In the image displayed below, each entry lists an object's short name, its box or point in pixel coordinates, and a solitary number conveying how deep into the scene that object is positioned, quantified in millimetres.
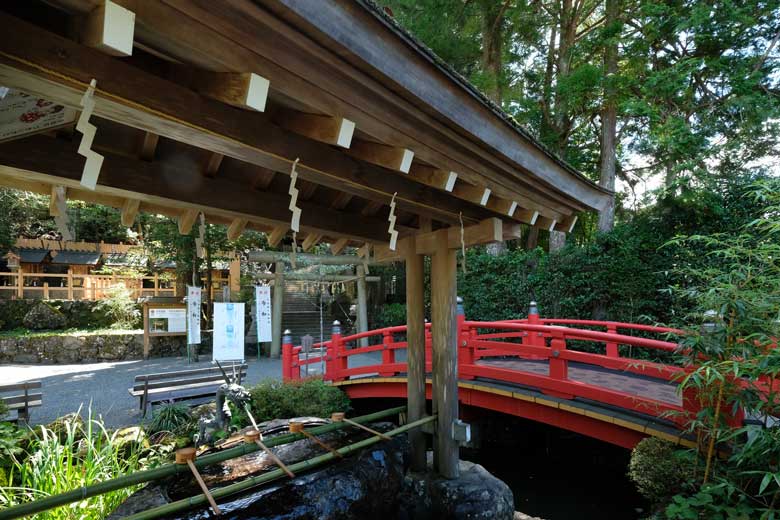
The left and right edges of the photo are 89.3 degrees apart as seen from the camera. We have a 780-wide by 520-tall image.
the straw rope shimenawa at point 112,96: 1198
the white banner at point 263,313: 8469
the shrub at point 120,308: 14422
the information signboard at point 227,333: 6555
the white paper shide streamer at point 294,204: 2104
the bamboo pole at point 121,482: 1812
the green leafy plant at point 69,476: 2637
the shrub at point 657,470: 3279
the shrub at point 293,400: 5879
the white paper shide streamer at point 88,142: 1315
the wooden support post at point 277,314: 12781
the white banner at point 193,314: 8399
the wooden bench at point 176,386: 6762
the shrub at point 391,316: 13759
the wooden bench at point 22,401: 5925
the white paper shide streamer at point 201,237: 2665
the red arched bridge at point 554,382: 3885
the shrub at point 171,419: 5918
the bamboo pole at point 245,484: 2017
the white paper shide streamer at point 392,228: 2803
